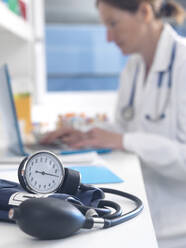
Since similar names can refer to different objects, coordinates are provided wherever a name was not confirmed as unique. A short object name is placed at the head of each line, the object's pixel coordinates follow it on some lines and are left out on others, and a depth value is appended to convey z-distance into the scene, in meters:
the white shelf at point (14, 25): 1.33
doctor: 1.30
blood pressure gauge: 0.69
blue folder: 0.89
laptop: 1.08
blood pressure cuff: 0.62
